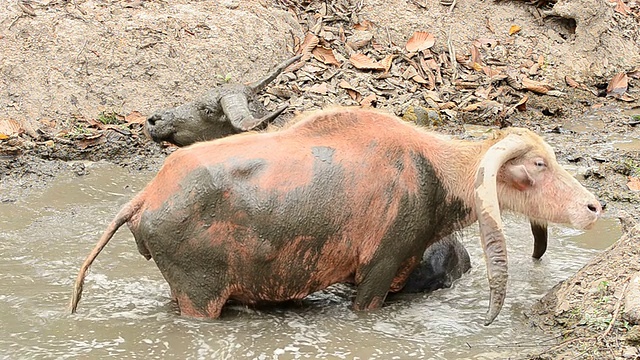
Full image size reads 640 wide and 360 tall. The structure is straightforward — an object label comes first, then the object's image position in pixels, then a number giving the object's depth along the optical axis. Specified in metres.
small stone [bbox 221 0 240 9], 12.16
